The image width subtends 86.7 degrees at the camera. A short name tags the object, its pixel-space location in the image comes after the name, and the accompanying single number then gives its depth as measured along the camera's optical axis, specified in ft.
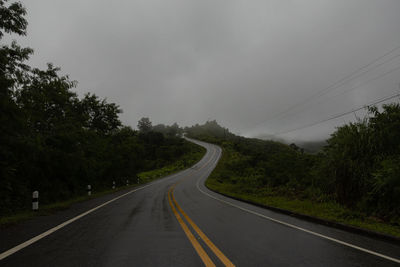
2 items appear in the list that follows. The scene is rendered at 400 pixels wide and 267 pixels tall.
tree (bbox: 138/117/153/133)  361.38
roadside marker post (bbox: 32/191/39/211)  26.63
